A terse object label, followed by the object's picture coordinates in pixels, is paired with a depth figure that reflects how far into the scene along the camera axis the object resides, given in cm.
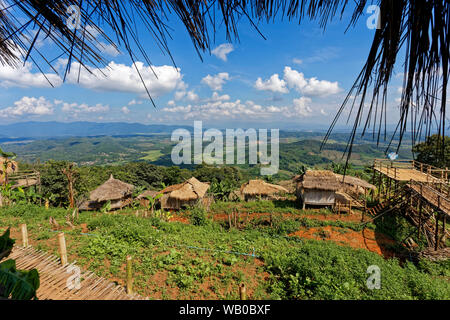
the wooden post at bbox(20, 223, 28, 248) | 520
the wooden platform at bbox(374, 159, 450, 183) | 1164
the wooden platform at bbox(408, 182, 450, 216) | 787
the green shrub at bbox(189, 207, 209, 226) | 1182
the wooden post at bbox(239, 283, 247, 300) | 316
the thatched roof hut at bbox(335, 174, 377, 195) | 1678
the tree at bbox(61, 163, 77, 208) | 1313
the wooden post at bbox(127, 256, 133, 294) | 416
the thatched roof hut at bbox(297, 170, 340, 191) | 1464
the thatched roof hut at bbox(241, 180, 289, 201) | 1997
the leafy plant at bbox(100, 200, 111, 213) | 1364
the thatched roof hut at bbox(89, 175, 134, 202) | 1681
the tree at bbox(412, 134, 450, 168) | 1897
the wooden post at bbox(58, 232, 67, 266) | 448
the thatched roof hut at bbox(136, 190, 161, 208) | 1902
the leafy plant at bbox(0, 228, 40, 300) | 183
